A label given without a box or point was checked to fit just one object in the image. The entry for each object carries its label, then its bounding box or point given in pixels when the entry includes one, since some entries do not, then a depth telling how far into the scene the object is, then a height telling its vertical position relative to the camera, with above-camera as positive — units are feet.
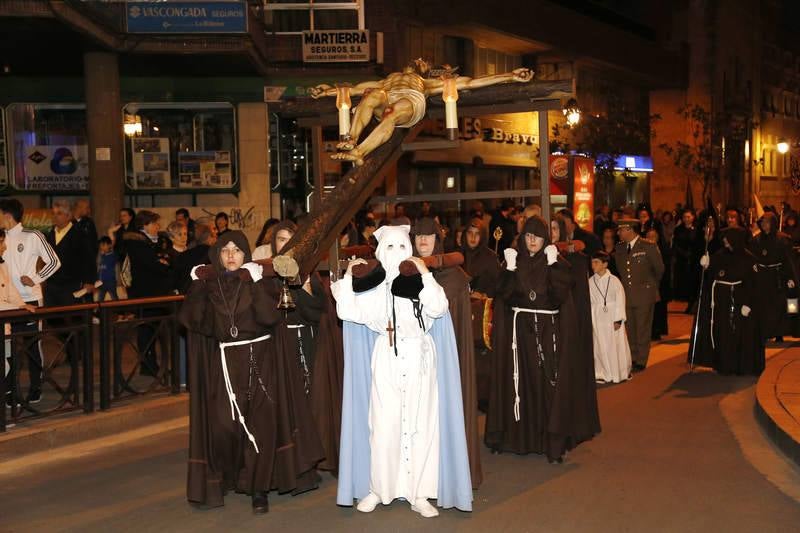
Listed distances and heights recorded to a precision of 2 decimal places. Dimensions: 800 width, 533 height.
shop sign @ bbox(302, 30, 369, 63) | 73.87 +11.77
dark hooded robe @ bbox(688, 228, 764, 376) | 43.21 -5.15
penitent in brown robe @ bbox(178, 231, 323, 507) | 23.79 -4.38
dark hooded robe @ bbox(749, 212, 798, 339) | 51.01 -3.50
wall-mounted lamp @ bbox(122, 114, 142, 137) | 74.13 +6.31
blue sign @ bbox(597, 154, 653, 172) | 130.21 +5.13
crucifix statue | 28.73 +3.21
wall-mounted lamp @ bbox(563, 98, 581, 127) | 72.23 +6.59
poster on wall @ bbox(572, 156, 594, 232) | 48.98 +0.58
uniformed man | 45.37 -3.74
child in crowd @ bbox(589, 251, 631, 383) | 41.68 -5.24
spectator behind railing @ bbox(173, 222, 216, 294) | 38.42 -1.67
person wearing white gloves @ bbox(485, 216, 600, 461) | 29.35 -4.57
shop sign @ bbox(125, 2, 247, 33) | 63.26 +12.15
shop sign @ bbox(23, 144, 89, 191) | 73.77 +3.36
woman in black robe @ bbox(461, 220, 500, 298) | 30.22 -1.93
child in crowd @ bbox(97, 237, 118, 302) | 47.88 -2.58
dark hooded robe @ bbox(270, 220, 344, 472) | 26.71 -4.05
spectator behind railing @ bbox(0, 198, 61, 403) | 34.88 -1.42
